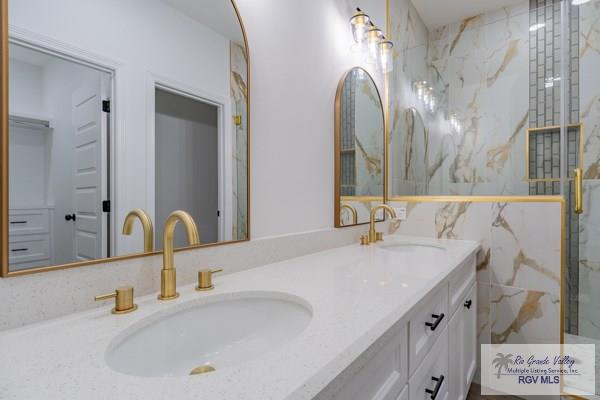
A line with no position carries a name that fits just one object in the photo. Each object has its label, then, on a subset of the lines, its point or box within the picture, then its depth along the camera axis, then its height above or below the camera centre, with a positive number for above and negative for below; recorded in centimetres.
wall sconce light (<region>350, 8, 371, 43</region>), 155 +92
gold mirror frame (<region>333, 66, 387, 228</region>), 146 +23
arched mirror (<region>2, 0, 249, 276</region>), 59 +18
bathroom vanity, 39 -24
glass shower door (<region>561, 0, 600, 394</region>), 152 +15
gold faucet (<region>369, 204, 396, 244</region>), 160 -18
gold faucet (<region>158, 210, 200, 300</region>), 70 -16
